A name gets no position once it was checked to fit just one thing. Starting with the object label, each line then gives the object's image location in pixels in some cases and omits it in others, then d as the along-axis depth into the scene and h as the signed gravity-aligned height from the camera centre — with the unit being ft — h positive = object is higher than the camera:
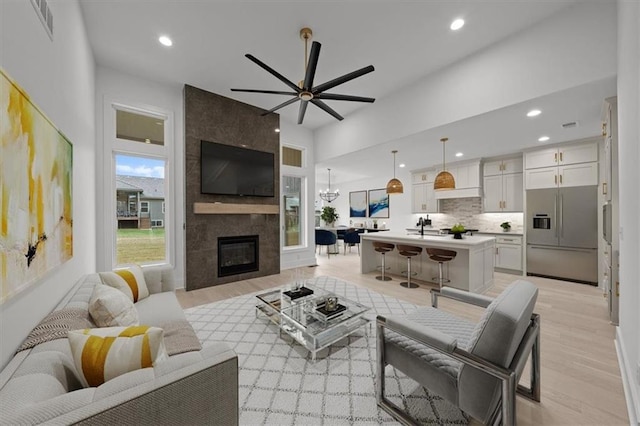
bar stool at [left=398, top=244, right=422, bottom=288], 13.82 -2.29
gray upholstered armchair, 3.60 -2.54
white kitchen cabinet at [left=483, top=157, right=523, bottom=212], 17.43 +2.00
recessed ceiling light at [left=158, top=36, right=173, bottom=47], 9.68 +6.88
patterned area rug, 5.08 -4.16
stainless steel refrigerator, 13.94 -1.26
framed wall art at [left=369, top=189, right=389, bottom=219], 28.48 +1.05
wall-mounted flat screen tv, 13.89 +2.58
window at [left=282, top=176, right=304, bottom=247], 18.58 +0.22
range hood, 19.06 +1.58
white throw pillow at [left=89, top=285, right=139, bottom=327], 4.94 -1.99
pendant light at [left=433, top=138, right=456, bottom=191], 13.46 +1.72
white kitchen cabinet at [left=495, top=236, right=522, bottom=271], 16.60 -2.78
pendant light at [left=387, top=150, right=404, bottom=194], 16.07 +1.68
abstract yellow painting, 3.32 +0.35
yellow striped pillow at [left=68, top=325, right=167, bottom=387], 3.12 -1.82
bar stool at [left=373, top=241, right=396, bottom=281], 15.11 -2.20
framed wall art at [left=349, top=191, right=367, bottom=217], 31.14 +1.16
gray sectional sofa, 2.25 -1.87
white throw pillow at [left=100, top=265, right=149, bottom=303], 7.12 -2.05
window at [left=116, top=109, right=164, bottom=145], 12.29 +4.45
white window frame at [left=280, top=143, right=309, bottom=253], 18.74 +1.40
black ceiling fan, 7.59 +4.46
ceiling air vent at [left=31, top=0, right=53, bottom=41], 4.60 +4.00
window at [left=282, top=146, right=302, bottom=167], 18.42 +4.31
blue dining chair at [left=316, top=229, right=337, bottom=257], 22.82 -2.36
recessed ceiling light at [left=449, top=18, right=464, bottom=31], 8.62 +6.72
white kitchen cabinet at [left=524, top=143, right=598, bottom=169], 14.37 +3.50
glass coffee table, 7.00 -3.31
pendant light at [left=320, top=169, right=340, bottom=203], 31.17 +2.17
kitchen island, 12.45 -2.73
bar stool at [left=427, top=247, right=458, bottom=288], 12.62 -2.27
